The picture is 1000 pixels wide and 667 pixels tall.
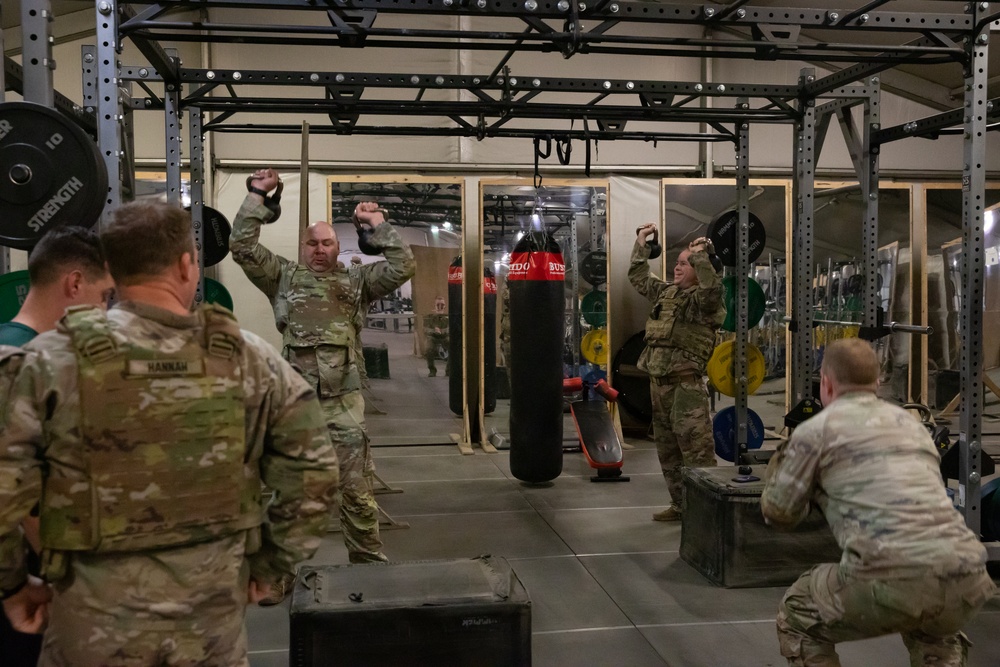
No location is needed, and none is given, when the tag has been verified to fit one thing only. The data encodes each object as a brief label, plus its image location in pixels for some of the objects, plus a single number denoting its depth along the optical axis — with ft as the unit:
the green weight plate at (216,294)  19.19
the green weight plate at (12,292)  10.05
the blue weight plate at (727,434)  18.03
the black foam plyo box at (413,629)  8.71
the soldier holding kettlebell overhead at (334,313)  13.53
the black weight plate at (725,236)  18.40
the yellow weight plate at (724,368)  18.28
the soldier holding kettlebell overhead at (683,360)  17.25
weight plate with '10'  9.09
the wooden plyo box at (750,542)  13.65
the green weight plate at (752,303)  19.19
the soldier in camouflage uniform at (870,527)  7.52
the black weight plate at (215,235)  19.45
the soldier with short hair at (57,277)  7.52
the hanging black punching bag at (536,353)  19.63
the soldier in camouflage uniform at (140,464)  5.39
